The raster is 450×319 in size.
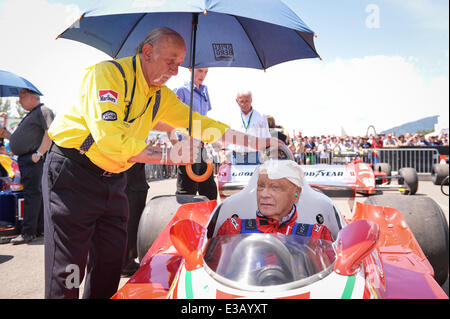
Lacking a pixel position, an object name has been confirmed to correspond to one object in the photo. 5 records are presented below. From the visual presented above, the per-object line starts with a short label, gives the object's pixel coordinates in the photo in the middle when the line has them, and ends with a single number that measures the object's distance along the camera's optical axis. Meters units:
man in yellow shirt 1.78
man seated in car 2.38
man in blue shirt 4.07
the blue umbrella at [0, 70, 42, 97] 4.61
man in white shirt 4.68
